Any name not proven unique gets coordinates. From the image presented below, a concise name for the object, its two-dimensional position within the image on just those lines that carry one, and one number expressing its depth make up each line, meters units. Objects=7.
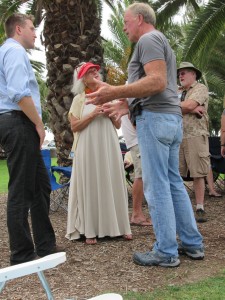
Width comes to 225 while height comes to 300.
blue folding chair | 6.97
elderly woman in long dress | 5.14
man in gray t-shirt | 3.91
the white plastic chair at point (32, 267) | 2.10
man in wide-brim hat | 6.23
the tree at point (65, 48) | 7.83
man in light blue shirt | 4.04
